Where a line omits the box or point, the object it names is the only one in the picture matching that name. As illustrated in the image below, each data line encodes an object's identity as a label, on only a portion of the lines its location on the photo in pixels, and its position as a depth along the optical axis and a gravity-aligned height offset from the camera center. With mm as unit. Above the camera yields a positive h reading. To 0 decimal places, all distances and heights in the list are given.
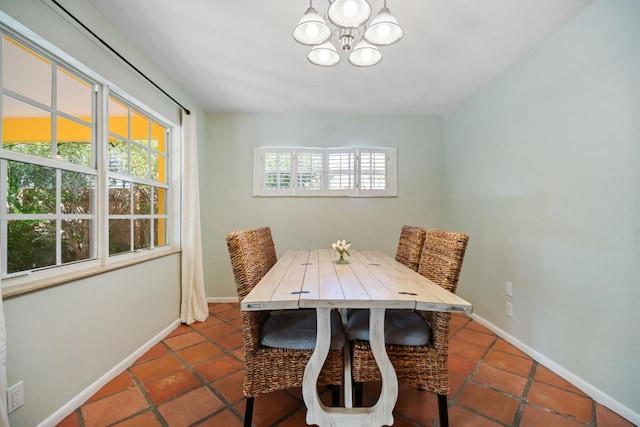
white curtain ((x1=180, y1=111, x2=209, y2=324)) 2627 -203
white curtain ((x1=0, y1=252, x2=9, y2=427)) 1037 -658
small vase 1980 -366
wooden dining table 1124 -389
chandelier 1272 +977
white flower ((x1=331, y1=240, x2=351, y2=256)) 1970 -258
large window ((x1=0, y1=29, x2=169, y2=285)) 1303 +276
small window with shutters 3307 +519
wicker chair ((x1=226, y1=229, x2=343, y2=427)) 1267 -750
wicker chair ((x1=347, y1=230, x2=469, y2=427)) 1272 -740
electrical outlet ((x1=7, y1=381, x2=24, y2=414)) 1188 -846
